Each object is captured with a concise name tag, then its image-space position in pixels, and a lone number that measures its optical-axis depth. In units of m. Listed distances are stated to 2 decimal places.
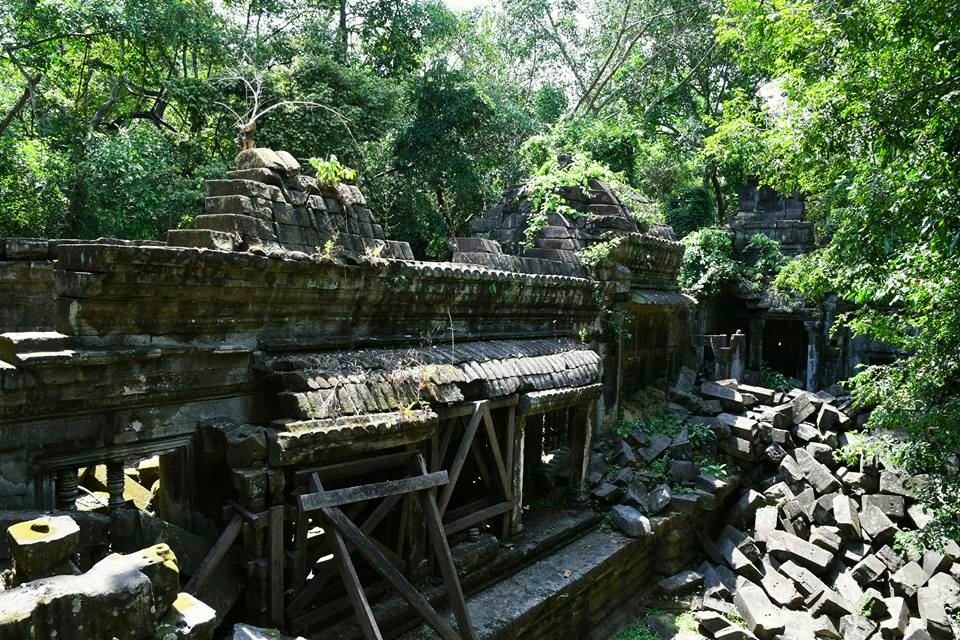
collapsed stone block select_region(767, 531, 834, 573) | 8.61
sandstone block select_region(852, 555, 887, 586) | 8.45
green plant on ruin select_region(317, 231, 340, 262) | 5.33
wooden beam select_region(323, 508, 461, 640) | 4.66
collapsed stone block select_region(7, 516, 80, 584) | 2.60
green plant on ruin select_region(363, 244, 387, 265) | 5.70
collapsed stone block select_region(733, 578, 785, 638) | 7.66
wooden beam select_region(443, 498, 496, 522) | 6.79
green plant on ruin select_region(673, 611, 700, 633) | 7.82
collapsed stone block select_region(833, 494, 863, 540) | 8.97
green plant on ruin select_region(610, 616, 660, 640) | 7.67
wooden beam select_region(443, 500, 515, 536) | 6.33
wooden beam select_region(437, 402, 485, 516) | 6.06
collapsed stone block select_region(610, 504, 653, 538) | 8.12
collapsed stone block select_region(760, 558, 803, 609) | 8.17
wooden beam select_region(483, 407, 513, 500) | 6.58
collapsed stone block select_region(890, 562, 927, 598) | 8.06
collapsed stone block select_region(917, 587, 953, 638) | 7.39
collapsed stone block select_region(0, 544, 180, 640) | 2.34
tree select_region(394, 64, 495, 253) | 15.46
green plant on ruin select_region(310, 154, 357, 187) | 5.66
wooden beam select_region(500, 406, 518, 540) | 7.00
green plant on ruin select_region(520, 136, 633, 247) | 9.88
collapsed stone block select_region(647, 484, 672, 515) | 8.63
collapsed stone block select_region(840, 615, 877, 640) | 7.63
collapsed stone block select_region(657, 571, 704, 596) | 8.45
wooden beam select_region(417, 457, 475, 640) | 5.15
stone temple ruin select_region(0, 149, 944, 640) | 4.00
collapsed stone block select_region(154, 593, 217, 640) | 2.72
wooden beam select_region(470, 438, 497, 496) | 6.97
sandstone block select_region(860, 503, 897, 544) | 8.84
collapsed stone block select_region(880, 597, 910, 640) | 7.54
